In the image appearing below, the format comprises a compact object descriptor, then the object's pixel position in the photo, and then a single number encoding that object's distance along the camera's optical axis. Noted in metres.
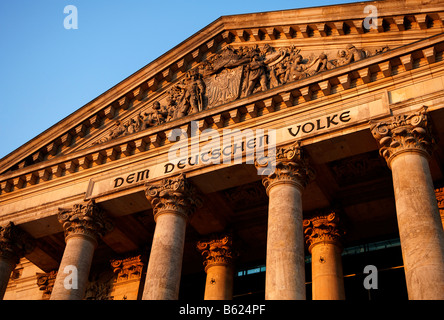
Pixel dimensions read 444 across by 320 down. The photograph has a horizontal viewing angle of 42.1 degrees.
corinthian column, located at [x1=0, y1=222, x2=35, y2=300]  23.41
